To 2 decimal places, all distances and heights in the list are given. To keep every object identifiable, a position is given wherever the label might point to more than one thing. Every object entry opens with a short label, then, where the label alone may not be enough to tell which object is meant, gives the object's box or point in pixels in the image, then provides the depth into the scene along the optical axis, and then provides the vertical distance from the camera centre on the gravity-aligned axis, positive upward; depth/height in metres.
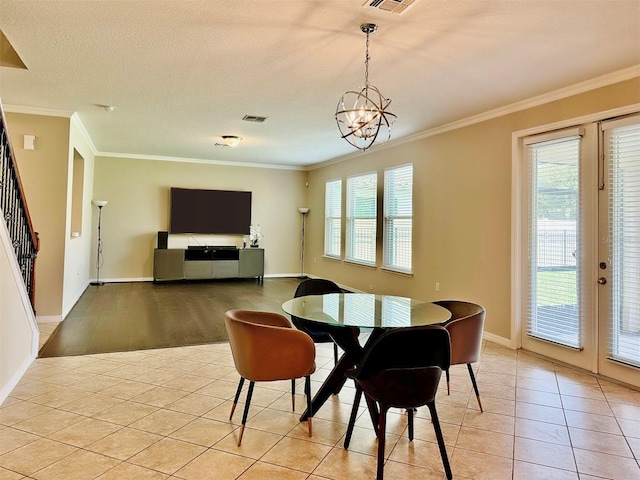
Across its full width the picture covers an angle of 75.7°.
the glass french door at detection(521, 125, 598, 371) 3.59 +0.11
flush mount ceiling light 6.27 +1.69
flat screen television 8.53 +0.82
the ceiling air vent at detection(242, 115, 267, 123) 5.12 +1.68
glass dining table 2.31 -0.38
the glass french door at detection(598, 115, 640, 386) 3.24 +0.05
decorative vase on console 9.10 +0.35
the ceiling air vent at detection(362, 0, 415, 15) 2.39 +1.47
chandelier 2.74 +0.96
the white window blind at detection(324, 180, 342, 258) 8.25 +0.71
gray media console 8.10 -0.27
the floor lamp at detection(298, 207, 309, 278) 9.67 -0.03
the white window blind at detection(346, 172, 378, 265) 7.03 +0.62
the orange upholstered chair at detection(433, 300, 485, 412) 2.64 -0.54
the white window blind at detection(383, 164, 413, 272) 6.09 +0.55
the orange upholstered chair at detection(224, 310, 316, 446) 2.35 -0.59
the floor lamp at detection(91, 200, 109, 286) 8.02 -0.13
